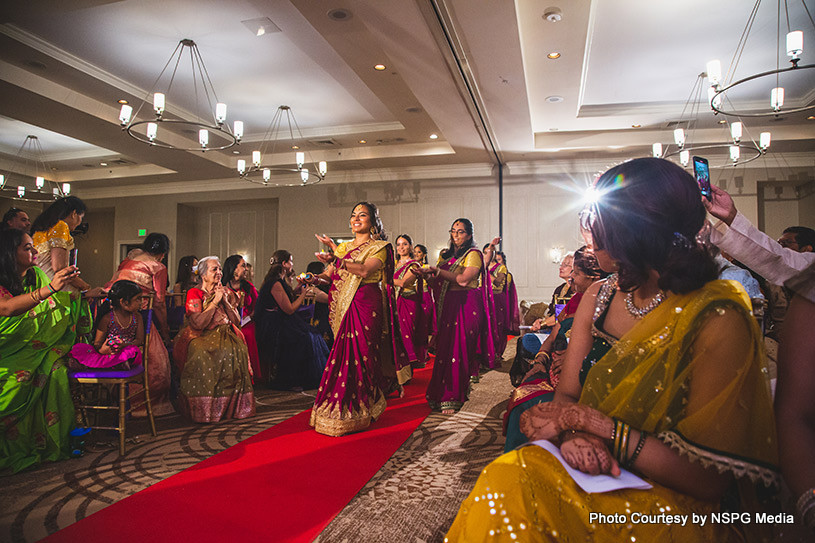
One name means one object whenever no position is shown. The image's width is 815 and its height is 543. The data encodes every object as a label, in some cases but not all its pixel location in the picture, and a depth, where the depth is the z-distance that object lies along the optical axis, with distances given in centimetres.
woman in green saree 250
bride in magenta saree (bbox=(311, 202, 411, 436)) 313
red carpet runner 186
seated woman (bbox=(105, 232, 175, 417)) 360
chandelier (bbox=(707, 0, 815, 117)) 363
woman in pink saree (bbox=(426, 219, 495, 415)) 377
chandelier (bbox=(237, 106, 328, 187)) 768
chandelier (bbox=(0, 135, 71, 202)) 937
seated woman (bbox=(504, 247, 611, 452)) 143
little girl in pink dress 289
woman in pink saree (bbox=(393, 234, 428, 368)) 527
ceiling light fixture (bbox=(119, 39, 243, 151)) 541
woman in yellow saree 88
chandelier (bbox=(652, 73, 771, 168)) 614
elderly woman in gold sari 339
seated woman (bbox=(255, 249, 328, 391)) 455
